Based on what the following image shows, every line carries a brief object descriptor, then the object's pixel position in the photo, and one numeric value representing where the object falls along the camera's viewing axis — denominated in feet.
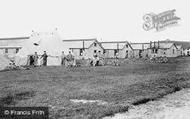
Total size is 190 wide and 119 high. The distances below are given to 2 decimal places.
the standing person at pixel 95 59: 103.45
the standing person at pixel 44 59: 108.17
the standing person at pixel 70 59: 101.59
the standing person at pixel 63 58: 111.27
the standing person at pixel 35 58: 106.90
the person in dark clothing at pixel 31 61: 110.32
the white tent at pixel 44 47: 117.08
